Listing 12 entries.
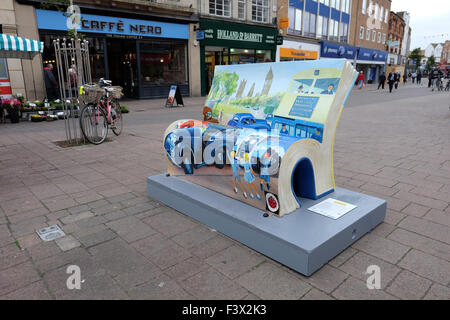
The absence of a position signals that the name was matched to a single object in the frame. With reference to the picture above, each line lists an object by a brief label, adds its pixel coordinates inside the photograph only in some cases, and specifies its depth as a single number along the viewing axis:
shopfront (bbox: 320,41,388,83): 31.24
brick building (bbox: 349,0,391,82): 35.56
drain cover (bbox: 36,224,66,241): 2.98
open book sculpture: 2.70
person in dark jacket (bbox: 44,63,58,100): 12.53
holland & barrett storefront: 19.17
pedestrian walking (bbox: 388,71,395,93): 25.56
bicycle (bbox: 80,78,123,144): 6.66
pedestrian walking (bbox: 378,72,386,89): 29.23
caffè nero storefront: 14.20
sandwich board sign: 13.95
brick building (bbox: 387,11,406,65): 46.25
